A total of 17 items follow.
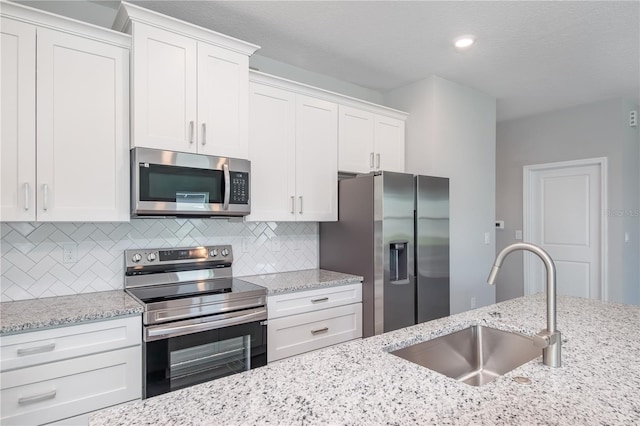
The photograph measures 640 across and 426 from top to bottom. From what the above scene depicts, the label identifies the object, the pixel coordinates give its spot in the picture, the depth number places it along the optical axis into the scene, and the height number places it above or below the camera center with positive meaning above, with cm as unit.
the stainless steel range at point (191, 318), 186 -56
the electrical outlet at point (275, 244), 301 -24
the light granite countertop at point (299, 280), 241 -47
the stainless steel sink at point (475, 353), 142 -55
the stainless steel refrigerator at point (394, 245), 268 -23
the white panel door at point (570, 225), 428 -12
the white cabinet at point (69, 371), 155 -70
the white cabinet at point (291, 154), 264 +46
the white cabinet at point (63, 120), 177 +48
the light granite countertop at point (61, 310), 159 -46
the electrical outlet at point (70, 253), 213 -22
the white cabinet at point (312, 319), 235 -71
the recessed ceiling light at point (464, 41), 266 +127
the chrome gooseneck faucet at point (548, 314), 114 -31
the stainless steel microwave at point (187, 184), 205 +18
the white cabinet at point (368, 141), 312 +65
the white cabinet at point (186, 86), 206 +78
